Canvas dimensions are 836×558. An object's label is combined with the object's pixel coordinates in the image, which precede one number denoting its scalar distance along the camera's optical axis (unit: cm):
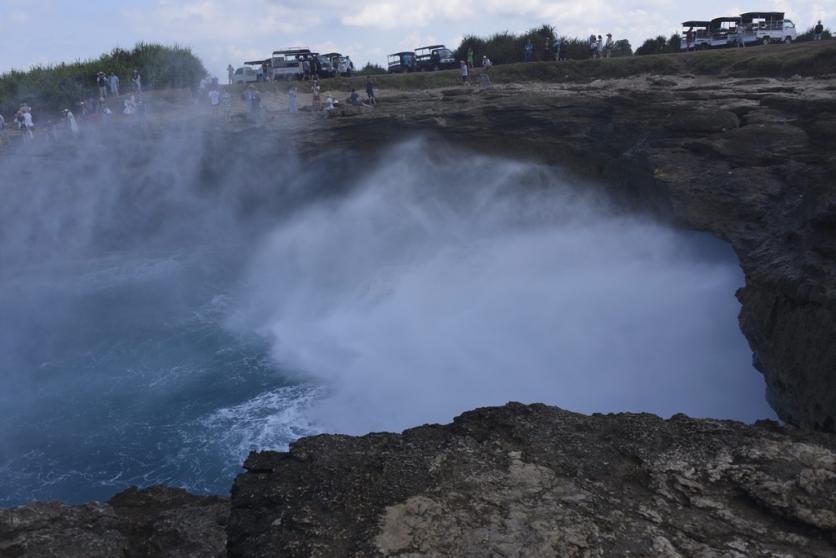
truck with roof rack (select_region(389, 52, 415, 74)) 3005
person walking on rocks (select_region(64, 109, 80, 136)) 2108
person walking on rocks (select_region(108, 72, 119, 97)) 2509
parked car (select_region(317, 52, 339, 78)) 2825
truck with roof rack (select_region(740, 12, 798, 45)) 2598
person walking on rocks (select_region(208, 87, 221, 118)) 2197
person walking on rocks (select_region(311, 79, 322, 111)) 2184
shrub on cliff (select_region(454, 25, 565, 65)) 2999
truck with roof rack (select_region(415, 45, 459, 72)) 2975
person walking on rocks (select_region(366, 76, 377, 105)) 2176
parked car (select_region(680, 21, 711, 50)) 2638
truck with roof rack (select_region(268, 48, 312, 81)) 2778
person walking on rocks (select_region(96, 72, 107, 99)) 2443
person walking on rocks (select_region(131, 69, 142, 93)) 2438
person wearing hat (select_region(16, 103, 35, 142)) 2105
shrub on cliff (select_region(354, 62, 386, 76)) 3150
